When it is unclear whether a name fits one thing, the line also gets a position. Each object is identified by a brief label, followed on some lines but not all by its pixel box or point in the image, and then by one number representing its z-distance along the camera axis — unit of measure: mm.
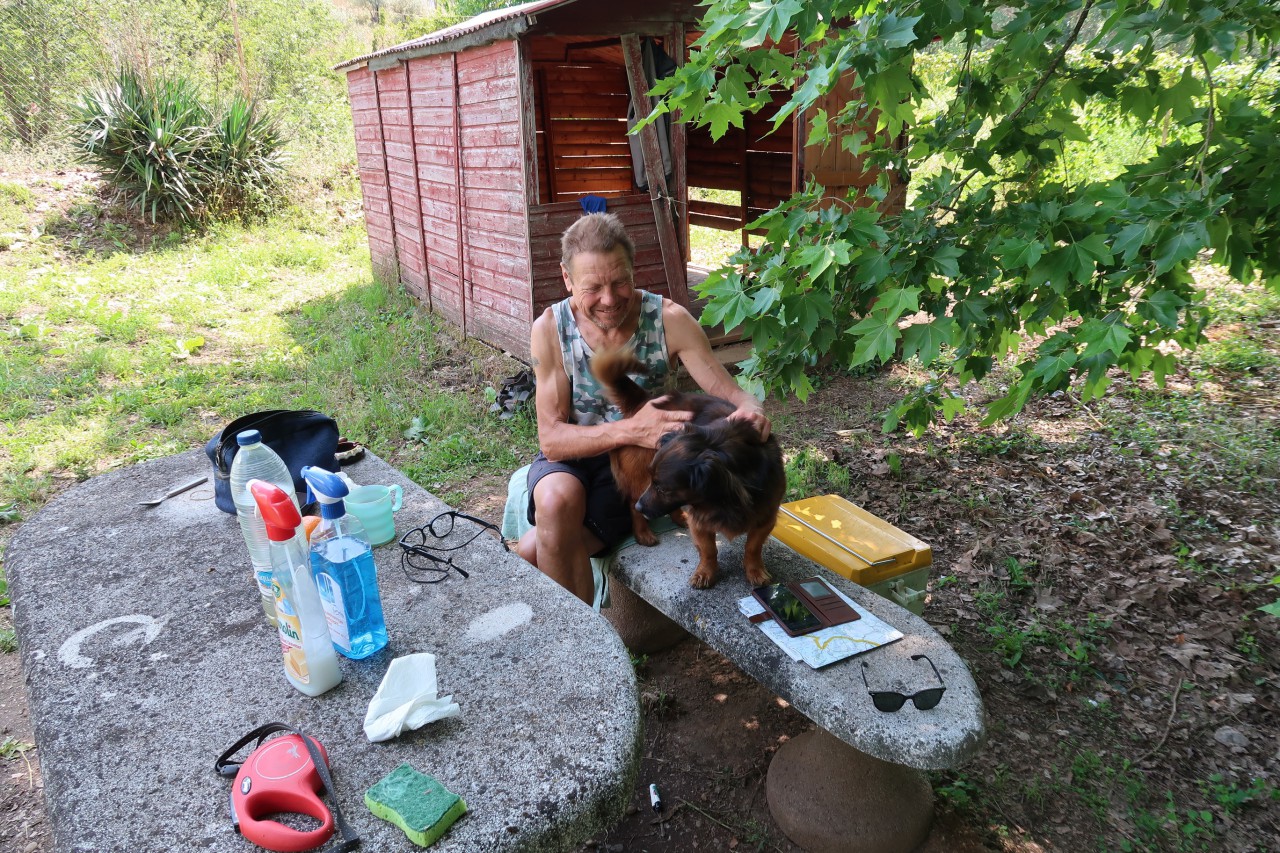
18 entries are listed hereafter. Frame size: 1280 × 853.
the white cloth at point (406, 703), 1536
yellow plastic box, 2773
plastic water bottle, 1880
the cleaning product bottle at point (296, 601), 1539
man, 2725
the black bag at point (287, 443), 2463
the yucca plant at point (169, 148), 11391
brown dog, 2279
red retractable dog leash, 1291
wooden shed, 6375
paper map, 2177
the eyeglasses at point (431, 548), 2162
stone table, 1381
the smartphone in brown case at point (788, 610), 2285
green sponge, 1298
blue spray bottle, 1698
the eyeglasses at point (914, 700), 1961
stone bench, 1961
